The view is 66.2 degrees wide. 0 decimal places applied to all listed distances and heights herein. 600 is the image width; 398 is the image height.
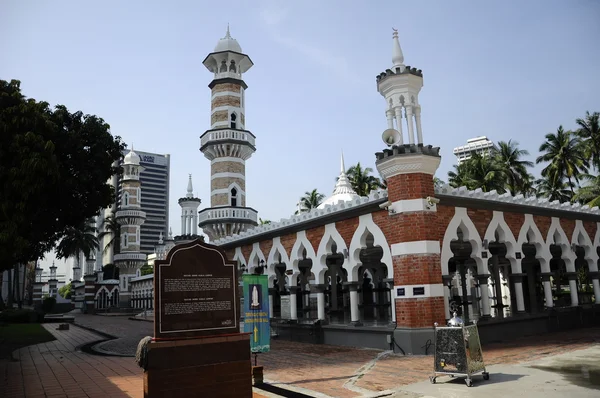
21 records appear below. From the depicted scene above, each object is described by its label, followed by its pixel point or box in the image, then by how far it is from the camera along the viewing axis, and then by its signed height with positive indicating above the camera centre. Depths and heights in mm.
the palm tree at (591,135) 38594 +10458
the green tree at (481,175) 39375 +7737
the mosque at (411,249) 12719 +638
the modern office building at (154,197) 138500 +24548
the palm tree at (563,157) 41062 +9291
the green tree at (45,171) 12914 +3464
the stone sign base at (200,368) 6270 -1295
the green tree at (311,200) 53553 +8359
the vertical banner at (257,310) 10180 -828
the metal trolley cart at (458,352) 8297 -1580
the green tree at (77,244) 51662 +4381
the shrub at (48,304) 52991 -2589
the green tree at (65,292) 92950 -2176
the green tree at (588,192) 35250 +5161
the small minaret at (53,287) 67125 -766
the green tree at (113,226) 60188 +6882
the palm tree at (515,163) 42469 +9304
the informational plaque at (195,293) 6434 -244
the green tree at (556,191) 43062 +6728
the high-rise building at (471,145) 149000 +39486
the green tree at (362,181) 45969 +8750
